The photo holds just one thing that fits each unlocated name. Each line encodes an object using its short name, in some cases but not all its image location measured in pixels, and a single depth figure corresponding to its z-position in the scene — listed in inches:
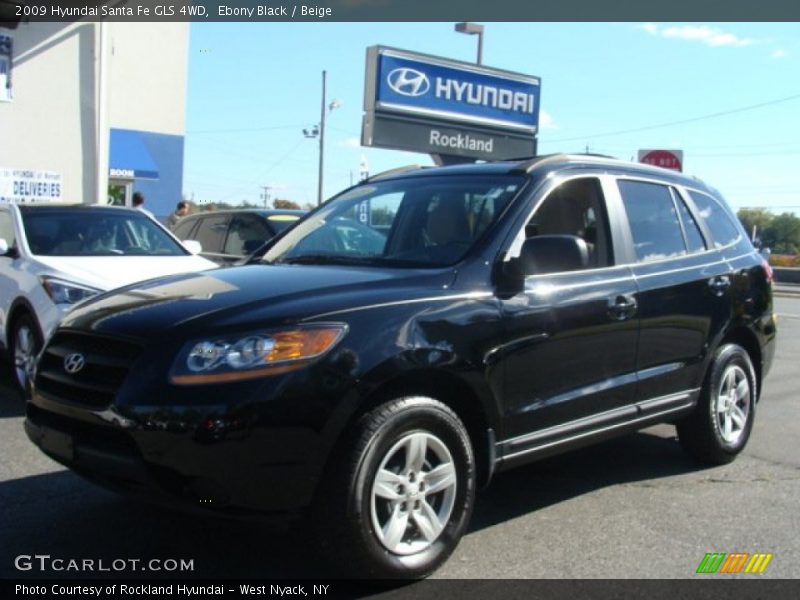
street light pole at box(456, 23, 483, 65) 759.2
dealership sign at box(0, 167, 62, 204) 581.3
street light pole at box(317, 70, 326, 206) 1733.5
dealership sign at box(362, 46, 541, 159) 673.6
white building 579.5
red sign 675.4
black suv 123.6
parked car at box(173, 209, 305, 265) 401.4
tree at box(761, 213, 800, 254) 3270.2
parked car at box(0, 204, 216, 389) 258.2
